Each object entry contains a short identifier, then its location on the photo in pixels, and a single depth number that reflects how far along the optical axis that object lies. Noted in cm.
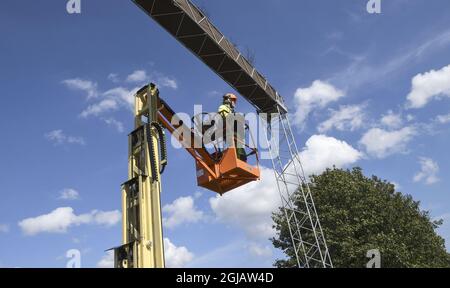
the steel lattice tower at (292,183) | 2112
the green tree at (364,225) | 2320
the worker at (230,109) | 1137
